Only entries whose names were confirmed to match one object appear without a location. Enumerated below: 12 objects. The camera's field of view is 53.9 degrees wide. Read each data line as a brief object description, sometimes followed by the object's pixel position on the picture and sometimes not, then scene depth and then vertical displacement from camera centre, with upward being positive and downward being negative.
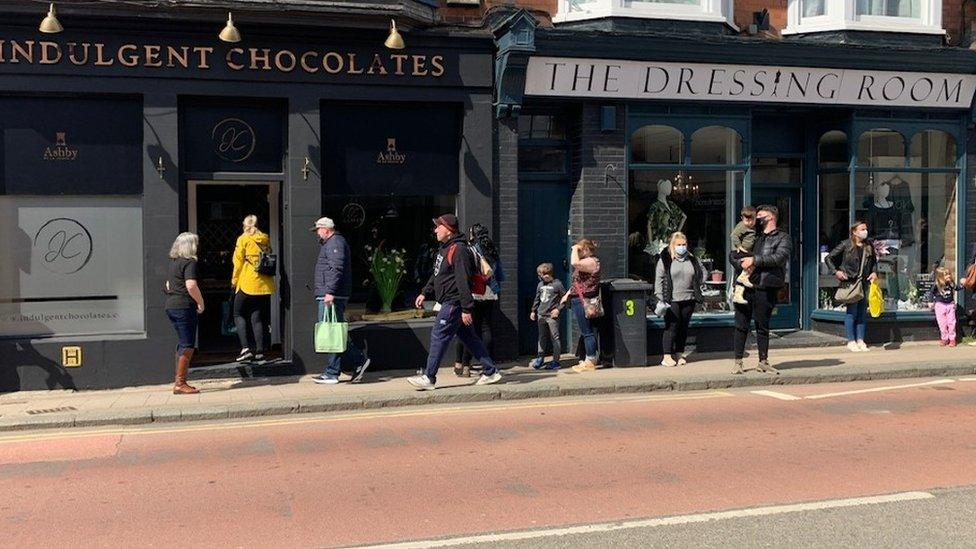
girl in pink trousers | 14.38 -0.94
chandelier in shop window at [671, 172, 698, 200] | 14.25 +0.87
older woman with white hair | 10.72 -0.44
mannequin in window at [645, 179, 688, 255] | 14.12 +0.40
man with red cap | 10.77 -0.54
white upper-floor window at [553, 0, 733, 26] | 13.32 +3.34
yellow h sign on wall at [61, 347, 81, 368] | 11.54 -1.31
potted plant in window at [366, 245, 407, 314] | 12.96 -0.37
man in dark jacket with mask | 11.21 -0.39
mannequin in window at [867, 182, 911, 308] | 15.15 +0.22
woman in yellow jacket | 11.97 -0.47
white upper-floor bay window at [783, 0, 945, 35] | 14.27 +3.48
